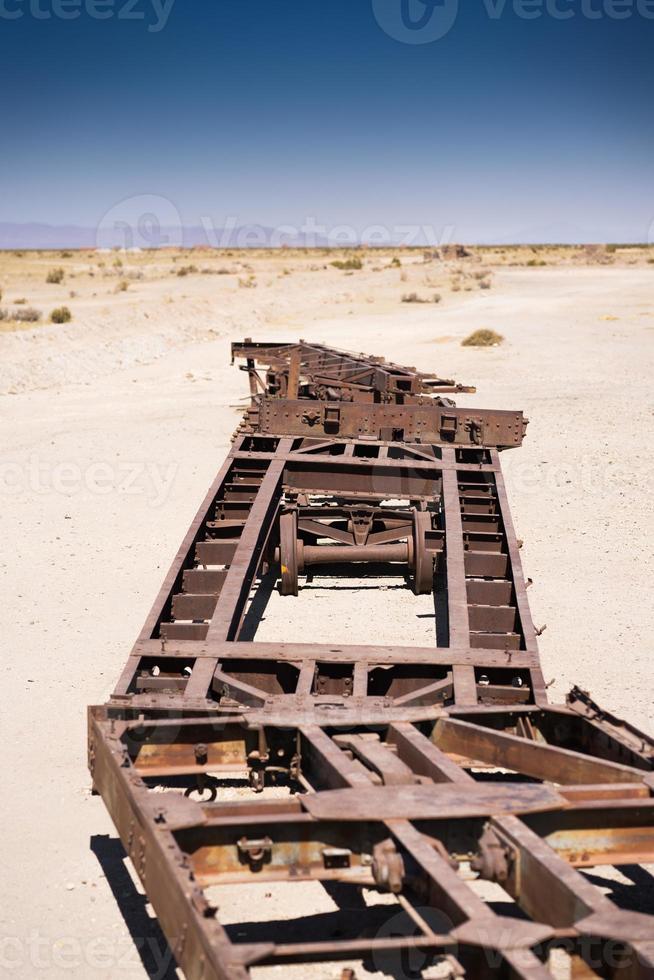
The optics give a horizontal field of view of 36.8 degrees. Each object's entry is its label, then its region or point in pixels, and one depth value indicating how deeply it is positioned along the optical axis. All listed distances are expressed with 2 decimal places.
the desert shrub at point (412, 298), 43.44
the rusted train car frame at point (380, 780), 3.23
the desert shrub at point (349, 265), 71.75
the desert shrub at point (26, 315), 33.25
